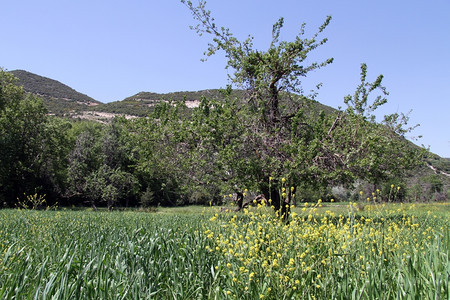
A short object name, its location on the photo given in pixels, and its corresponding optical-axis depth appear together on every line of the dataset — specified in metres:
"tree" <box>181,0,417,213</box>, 11.19
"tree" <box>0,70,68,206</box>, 31.03
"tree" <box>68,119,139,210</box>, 35.66
